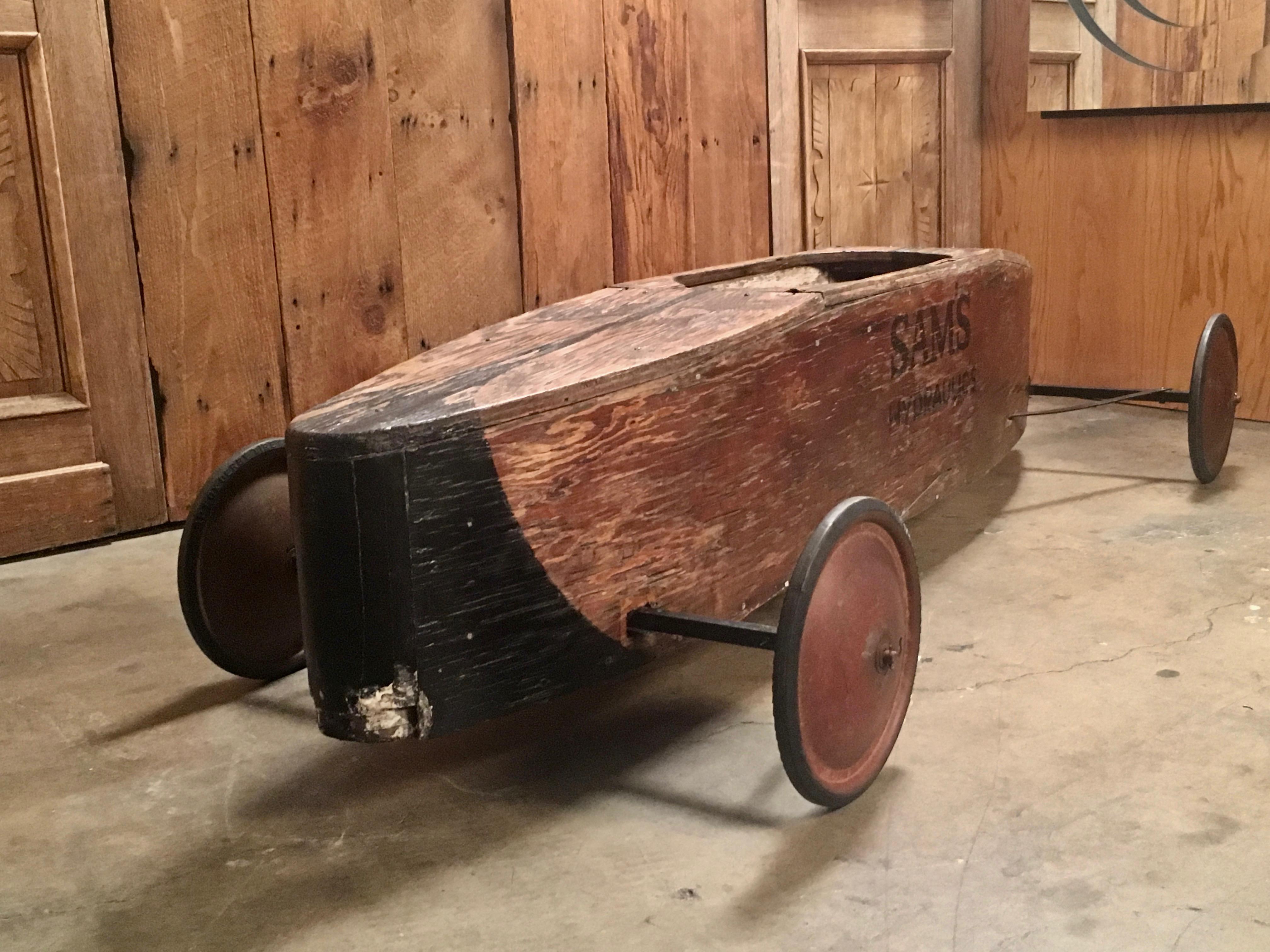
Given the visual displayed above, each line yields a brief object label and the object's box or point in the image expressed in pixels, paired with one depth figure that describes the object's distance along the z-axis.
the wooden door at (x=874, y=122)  4.14
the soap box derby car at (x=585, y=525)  1.56
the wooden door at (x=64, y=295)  2.88
